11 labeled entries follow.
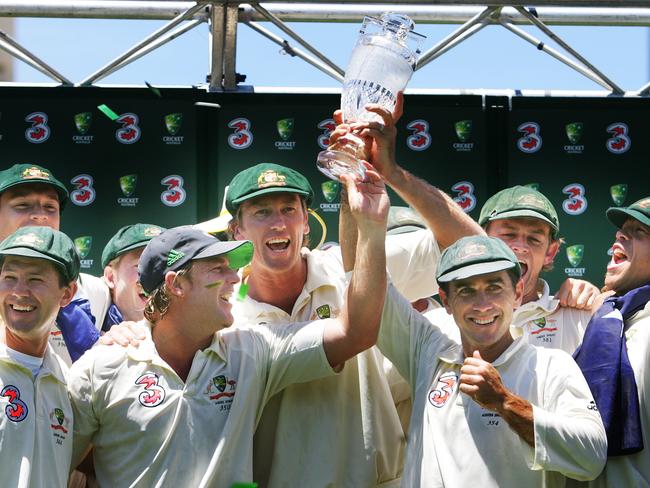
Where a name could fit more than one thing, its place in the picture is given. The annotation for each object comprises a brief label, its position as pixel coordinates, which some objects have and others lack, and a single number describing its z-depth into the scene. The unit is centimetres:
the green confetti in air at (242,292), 907
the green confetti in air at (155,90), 1338
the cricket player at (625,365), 806
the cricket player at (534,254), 898
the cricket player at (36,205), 1004
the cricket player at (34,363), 756
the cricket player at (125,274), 1023
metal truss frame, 1251
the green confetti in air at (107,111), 1321
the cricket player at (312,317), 848
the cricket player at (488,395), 743
